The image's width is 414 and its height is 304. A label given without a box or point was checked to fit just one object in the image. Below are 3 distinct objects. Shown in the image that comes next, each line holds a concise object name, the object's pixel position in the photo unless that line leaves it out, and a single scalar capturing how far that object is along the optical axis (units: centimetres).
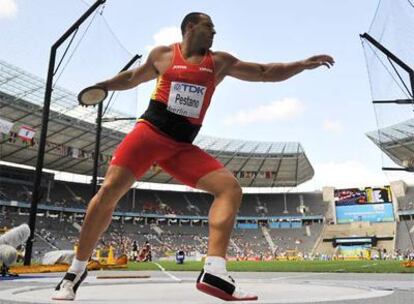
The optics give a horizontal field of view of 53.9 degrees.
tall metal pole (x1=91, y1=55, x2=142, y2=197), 1395
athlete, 306
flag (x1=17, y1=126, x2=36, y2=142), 2655
